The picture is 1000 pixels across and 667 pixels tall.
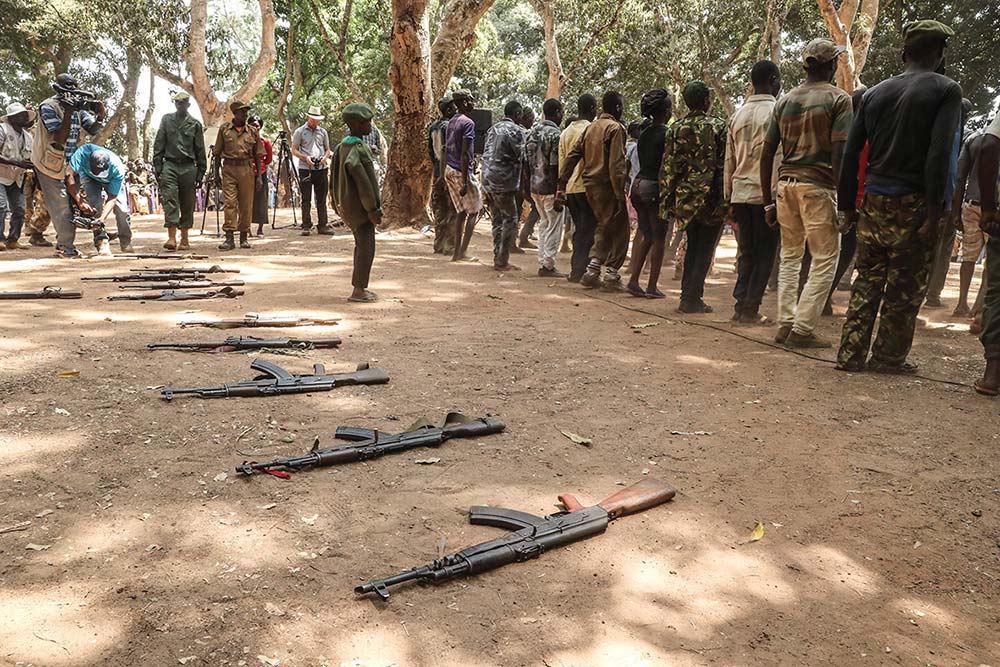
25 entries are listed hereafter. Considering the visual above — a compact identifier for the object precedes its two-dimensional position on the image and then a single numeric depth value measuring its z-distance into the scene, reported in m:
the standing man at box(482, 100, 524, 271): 9.13
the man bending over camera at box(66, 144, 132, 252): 9.76
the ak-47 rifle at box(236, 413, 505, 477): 3.47
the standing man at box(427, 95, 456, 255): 10.35
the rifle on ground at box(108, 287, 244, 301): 7.20
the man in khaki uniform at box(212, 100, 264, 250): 10.69
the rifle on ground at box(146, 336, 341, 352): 5.37
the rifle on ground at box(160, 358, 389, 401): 4.42
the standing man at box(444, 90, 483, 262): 9.52
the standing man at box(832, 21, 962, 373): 4.60
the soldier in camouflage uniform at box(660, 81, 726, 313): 6.84
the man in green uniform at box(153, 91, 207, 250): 10.19
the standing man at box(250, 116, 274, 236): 11.63
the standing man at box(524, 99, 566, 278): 9.14
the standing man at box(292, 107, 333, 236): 12.57
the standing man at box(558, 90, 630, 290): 7.70
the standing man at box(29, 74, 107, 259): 9.20
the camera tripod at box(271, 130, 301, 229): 13.82
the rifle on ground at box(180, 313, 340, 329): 6.07
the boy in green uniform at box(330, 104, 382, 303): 6.75
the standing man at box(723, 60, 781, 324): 6.21
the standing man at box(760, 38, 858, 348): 5.36
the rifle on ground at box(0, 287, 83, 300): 6.93
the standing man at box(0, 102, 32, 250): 9.98
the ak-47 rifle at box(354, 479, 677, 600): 2.64
